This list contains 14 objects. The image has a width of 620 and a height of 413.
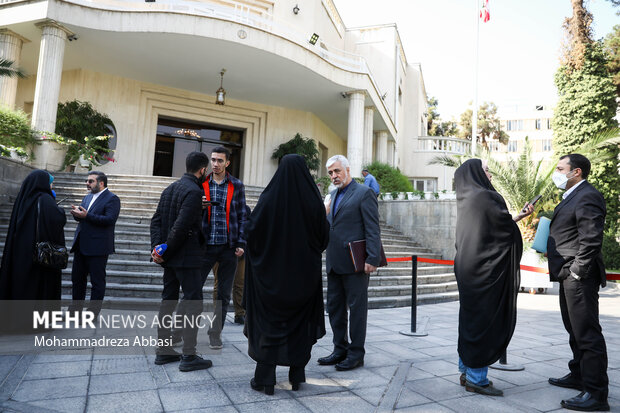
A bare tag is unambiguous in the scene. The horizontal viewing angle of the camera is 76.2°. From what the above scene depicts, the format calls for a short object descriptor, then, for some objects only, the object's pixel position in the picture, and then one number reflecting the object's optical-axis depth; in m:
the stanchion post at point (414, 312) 5.32
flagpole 17.20
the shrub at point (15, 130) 10.38
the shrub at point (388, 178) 15.20
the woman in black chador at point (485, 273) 3.14
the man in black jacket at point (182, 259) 3.39
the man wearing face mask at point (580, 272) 2.96
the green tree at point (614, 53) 16.72
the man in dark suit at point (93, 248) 4.91
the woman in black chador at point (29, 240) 4.30
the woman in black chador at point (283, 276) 2.96
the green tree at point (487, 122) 39.38
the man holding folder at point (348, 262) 3.76
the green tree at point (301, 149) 17.48
